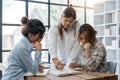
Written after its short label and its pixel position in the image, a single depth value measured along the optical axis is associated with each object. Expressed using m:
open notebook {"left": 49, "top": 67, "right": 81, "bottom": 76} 1.50
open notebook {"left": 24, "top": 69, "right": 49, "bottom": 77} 1.50
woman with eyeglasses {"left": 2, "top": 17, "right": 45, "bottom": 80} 1.43
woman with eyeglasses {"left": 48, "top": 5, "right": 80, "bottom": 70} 2.11
